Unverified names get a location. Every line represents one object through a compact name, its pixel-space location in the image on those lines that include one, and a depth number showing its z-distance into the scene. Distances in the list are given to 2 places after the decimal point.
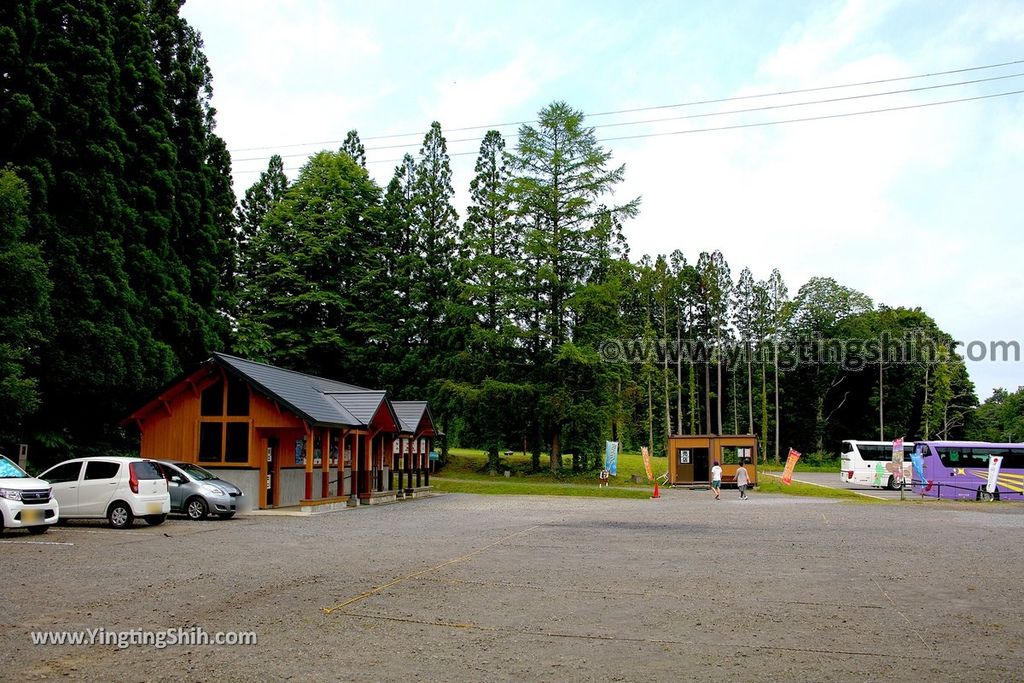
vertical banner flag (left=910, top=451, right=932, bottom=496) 39.81
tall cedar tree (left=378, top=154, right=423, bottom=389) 49.94
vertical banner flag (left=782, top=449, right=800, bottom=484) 42.59
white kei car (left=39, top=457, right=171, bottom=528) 17.77
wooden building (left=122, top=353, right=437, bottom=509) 23.86
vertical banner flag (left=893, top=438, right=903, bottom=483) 35.13
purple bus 36.34
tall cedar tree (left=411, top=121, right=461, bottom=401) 49.94
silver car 20.12
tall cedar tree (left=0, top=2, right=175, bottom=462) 24.27
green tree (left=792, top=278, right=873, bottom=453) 70.94
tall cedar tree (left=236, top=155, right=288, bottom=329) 51.04
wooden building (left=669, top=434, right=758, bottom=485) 42.66
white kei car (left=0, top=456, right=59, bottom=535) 15.11
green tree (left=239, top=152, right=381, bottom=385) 49.22
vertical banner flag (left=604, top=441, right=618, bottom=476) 41.72
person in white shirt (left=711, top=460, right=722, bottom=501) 33.31
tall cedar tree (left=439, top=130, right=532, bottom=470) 45.12
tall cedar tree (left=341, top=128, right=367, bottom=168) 56.72
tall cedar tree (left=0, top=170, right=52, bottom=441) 20.20
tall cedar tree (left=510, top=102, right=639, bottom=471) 45.41
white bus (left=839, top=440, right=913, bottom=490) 43.38
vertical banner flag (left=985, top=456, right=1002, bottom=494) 33.31
